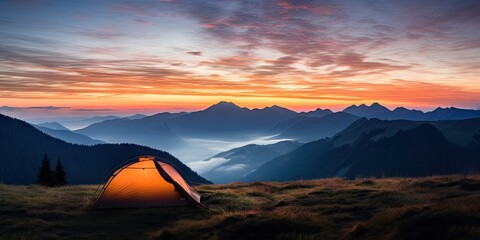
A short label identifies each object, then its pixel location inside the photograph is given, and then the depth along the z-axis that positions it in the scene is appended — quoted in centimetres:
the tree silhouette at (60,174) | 7006
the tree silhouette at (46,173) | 6500
